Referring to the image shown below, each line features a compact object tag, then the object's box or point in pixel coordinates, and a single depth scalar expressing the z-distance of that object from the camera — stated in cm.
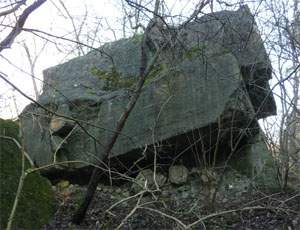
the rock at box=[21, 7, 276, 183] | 596
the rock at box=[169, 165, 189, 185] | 624
